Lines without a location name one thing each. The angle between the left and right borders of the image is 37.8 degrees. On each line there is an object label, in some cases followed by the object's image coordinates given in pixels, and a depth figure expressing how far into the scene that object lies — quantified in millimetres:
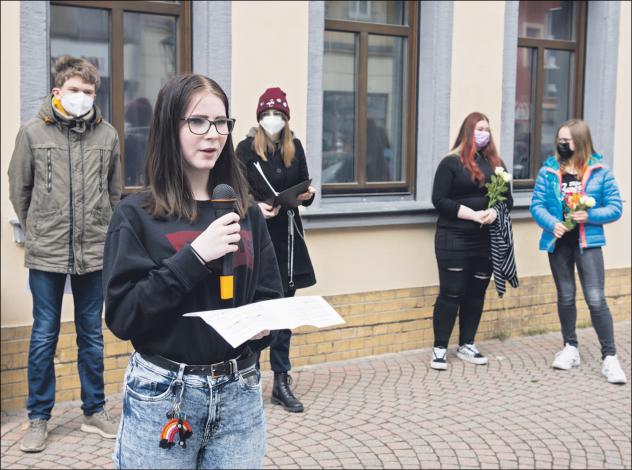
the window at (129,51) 6422
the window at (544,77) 9227
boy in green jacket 5191
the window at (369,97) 7891
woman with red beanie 5922
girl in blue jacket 7344
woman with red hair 7293
